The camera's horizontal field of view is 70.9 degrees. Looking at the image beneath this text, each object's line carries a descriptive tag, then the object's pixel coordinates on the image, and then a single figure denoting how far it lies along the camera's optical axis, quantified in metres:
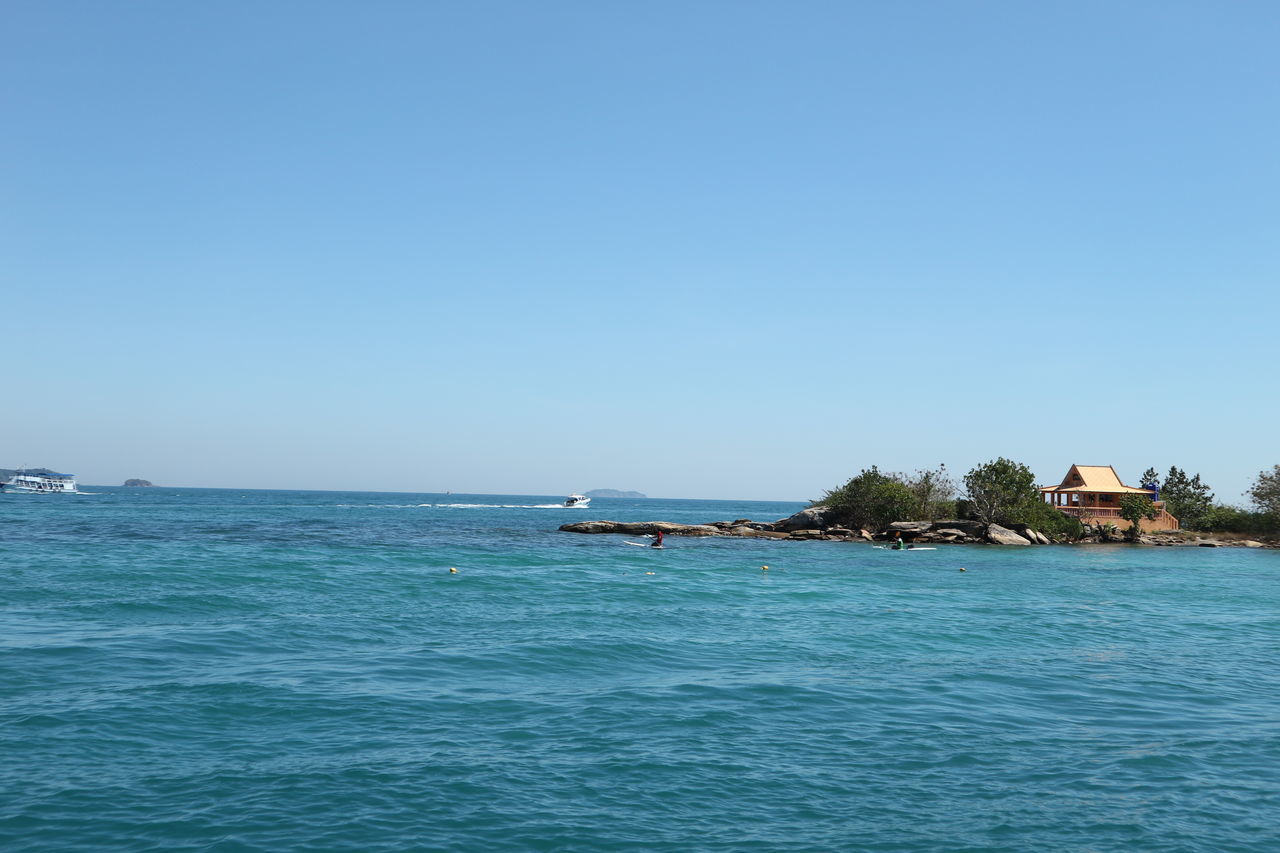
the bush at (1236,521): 97.25
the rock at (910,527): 85.56
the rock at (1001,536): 84.00
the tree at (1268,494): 95.88
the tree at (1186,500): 104.19
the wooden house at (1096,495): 94.12
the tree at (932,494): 95.12
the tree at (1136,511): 92.12
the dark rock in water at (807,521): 96.94
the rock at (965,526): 85.44
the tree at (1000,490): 86.62
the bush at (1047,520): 87.06
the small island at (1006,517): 86.62
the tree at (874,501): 90.69
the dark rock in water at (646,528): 88.62
